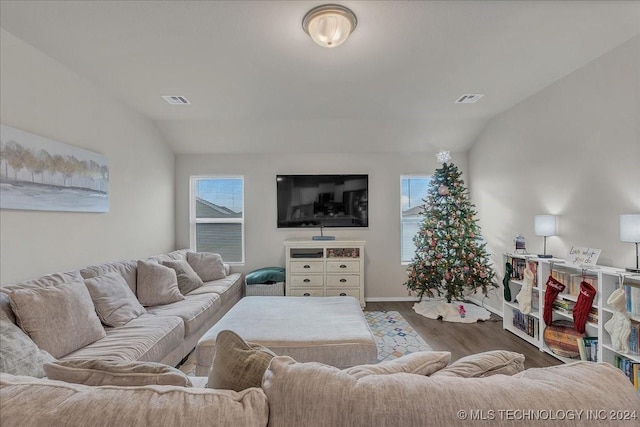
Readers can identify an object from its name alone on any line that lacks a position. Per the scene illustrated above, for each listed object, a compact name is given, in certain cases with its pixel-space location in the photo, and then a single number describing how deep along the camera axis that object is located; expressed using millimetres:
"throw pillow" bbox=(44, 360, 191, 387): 861
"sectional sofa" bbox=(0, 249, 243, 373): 1802
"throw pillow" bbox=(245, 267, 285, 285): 4180
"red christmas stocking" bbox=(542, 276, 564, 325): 2707
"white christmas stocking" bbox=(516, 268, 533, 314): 3008
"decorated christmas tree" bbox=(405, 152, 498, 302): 3828
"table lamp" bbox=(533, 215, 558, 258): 2957
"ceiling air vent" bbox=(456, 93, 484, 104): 3279
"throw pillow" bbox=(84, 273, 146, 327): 2305
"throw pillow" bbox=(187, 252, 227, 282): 3949
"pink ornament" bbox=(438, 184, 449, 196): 4023
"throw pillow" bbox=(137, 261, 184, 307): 2895
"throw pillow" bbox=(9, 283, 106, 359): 1758
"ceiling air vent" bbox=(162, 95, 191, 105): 3285
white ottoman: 1968
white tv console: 4230
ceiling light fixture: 1915
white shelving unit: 2232
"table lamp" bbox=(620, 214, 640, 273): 2074
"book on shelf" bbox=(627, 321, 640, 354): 2057
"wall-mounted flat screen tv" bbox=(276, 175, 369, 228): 4672
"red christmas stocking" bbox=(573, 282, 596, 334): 2359
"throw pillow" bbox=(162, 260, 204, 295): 3385
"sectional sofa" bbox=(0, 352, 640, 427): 700
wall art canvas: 2082
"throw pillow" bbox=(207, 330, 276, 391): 875
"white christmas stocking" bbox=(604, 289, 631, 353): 2074
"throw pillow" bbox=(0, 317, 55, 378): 1457
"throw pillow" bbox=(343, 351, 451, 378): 912
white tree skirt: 3721
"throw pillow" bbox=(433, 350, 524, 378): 905
